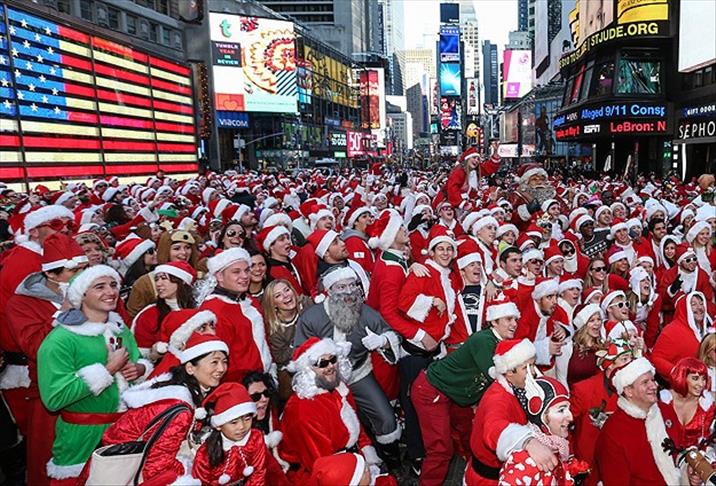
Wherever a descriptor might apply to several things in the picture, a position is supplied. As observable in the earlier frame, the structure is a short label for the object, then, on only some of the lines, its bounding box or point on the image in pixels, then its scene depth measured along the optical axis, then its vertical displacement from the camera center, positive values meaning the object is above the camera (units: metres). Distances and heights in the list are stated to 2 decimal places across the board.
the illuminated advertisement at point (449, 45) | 127.56 +24.95
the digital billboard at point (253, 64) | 63.59 +11.55
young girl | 3.06 -1.60
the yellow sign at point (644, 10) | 28.42 +6.98
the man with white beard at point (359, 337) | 4.87 -1.55
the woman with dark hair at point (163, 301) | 5.13 -1.27
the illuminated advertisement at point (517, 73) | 94.75 +13.28
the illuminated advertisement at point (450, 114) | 124.62 +8.97
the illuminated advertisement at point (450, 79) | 127.75 +17.10
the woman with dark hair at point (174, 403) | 2.76 -1.33
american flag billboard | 24.22 +3.44
